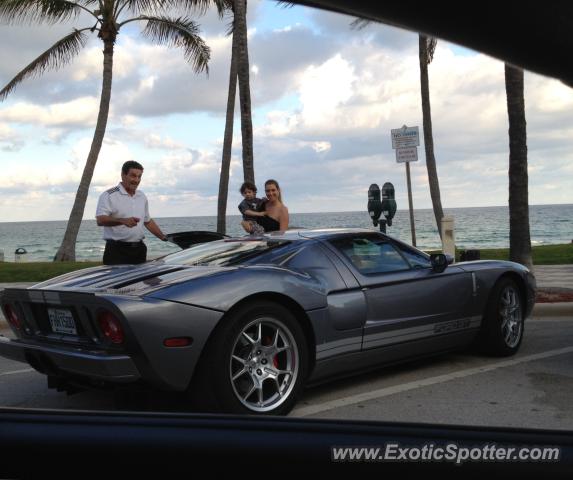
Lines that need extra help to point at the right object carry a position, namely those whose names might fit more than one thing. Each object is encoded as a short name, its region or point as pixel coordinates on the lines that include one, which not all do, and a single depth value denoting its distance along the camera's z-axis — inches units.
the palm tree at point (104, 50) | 767.1
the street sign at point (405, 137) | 453.4
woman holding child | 335.3
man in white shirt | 266.2
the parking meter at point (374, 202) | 542.6
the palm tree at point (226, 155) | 875.4
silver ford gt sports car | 155.6
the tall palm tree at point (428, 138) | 789.9
